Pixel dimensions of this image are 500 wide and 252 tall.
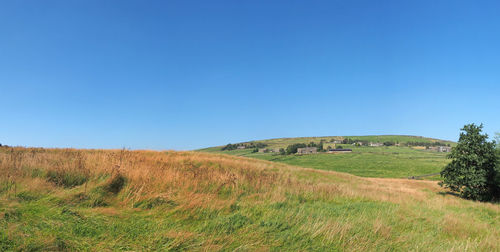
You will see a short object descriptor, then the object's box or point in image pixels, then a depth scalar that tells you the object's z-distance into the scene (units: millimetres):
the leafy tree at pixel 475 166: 28109
